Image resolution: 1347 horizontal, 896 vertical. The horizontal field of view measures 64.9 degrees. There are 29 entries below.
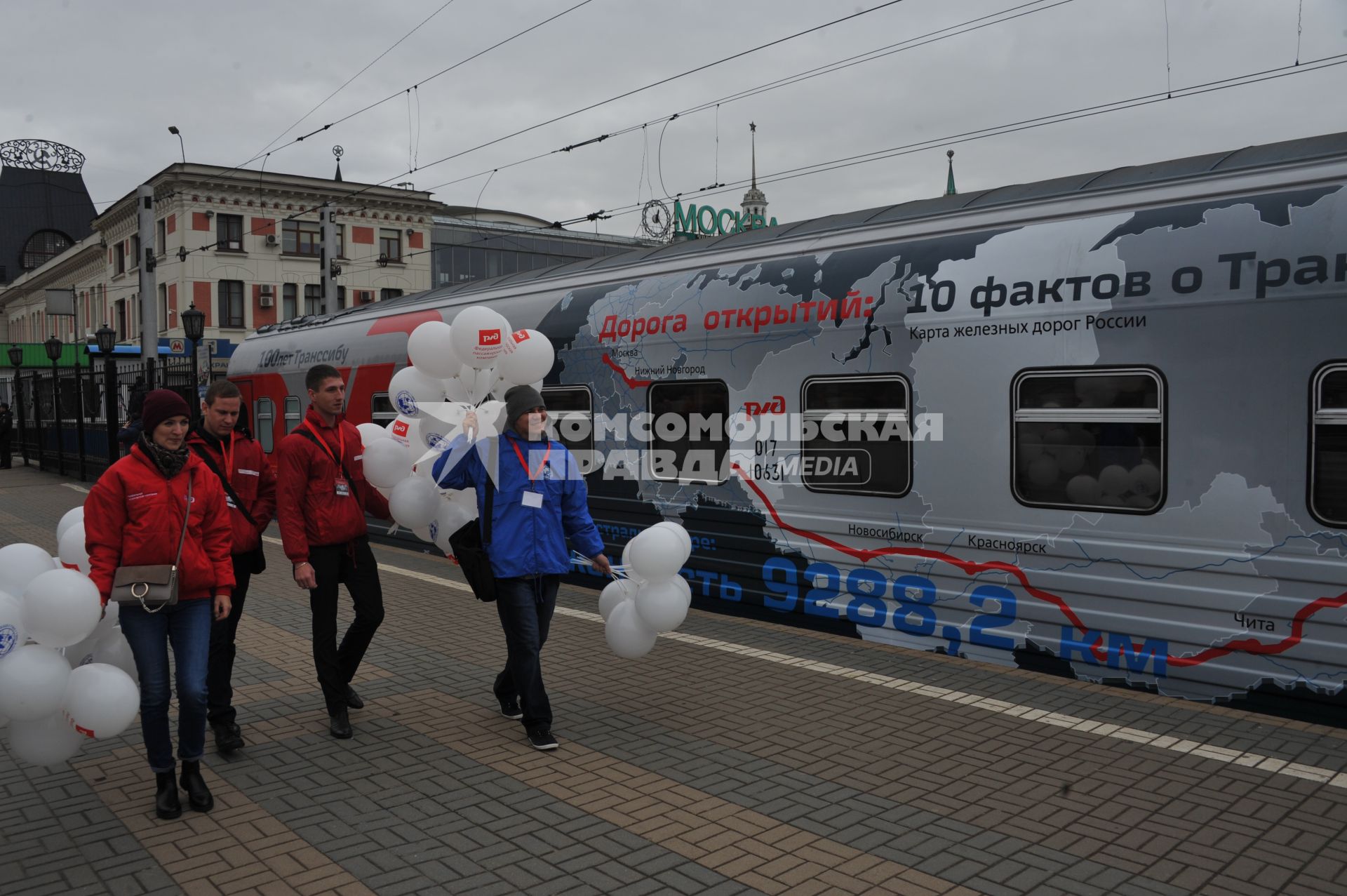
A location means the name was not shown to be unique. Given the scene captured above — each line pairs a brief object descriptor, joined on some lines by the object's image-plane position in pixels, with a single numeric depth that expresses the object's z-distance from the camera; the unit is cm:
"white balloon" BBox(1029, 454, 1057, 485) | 644
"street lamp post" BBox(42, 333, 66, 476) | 2490
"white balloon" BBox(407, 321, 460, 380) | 679
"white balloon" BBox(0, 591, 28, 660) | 418
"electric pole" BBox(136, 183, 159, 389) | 2303
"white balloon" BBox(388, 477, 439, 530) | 618
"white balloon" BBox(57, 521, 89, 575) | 500
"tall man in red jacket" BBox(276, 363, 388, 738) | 554
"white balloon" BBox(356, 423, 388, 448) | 639
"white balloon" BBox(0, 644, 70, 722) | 411
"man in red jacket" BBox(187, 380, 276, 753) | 536
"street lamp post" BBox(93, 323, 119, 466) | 2105
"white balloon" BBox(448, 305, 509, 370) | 652
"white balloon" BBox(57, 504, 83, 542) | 517
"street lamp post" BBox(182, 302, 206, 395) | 2053
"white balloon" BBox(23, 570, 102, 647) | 414
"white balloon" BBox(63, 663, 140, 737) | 430
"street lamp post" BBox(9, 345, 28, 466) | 2873
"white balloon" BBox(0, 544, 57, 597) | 446
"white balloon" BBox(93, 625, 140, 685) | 466
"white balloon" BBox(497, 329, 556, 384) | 678
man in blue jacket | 550
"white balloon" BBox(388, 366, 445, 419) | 703
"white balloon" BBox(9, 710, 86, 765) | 427
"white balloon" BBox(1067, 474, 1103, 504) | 622
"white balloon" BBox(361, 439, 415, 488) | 607
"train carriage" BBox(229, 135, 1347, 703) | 546
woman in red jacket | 447
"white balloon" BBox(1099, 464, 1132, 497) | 610
